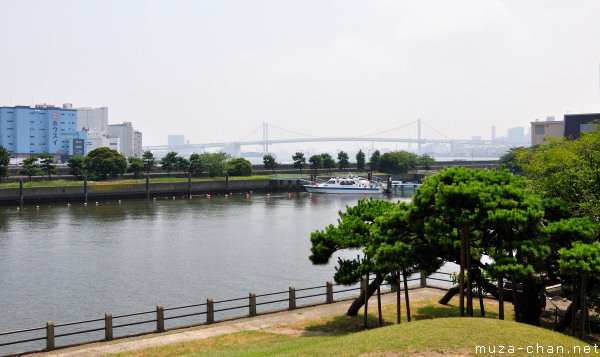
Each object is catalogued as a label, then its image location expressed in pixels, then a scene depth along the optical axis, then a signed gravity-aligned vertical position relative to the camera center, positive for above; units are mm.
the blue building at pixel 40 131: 184750 +12095
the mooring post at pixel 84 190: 85375 -3233
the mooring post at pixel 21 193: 79188 -3373
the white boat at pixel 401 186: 119438 -3938
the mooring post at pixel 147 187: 92938 -3079
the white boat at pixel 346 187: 108562 -3720
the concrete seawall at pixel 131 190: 80562 -3533
